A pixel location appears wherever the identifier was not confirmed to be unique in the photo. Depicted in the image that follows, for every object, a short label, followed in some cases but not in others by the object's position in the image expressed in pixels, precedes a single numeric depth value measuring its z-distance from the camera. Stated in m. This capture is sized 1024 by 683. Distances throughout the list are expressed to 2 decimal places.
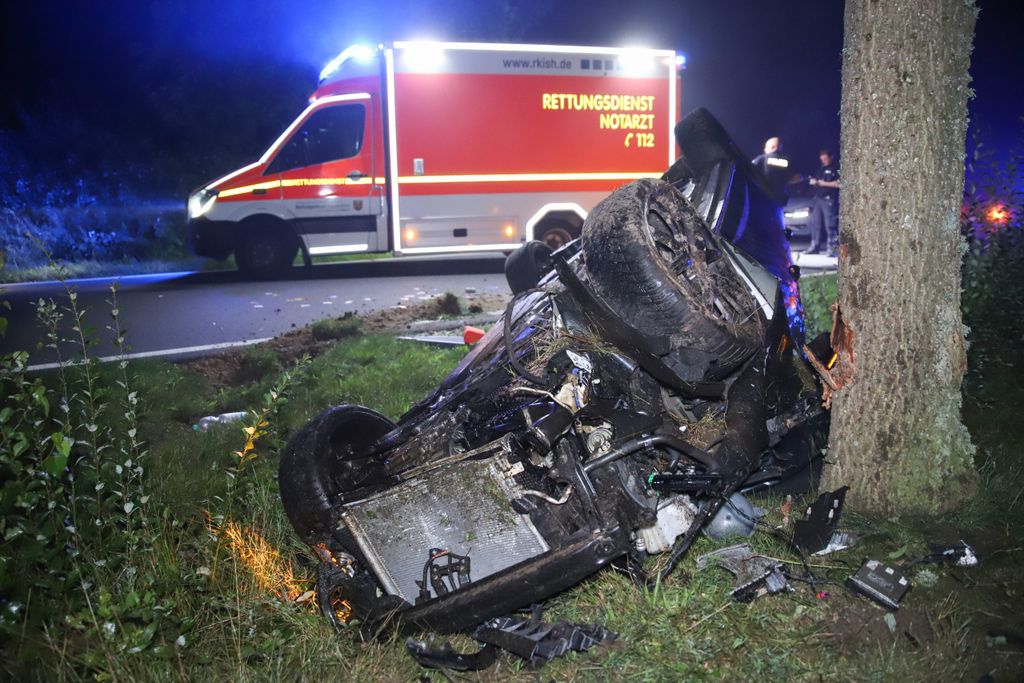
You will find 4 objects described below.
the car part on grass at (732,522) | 3.17
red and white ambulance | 9.84
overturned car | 2.68
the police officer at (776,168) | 7.06
